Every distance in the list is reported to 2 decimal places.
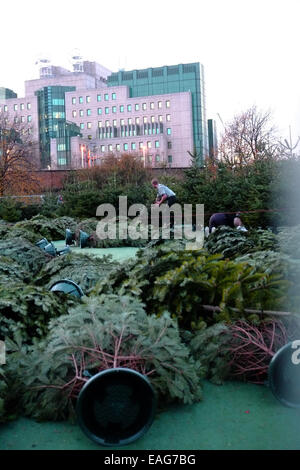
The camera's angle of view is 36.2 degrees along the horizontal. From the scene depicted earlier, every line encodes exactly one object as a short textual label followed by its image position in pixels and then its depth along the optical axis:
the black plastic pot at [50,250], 8.87
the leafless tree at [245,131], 43.62
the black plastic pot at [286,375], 2.73
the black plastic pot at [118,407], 2.43
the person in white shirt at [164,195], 14.34
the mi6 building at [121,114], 103.44
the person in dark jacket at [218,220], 11.70
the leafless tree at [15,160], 32.22
